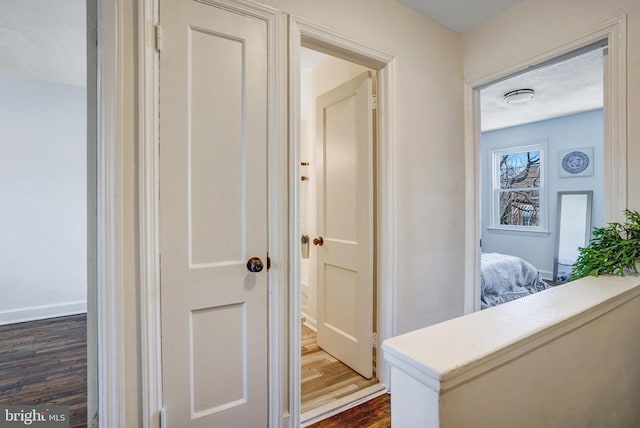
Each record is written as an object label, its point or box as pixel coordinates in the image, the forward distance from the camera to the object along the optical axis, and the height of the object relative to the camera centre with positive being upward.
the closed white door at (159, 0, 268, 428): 1.28 -0.01
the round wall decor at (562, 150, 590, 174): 4.45 +0.76
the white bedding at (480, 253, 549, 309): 3.29 -0.81
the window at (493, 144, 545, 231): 5.02 +0.41
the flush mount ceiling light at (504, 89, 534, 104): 3.51 +1.40
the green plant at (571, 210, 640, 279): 1.41 -0.20
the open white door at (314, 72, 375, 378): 2.08 -0.09
